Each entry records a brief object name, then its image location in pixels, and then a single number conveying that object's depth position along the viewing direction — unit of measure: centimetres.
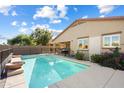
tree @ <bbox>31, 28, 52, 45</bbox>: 1774
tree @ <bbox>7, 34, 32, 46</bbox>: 1795
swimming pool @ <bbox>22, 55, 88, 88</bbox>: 332
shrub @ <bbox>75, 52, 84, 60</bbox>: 710
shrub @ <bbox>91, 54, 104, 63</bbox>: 562
